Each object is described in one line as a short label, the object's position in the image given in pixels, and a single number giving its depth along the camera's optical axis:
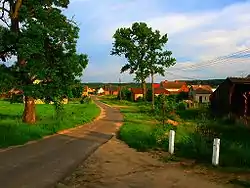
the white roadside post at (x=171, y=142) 9.19
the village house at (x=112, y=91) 117.33
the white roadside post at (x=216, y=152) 7.29
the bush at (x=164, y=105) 14.74
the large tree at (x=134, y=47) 47.86
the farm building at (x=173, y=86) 79.33
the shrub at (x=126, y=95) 71.09
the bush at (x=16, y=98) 17.01
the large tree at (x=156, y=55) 46.48
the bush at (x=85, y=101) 55.51
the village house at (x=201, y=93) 56.49
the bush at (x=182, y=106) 35.73
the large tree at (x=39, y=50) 15.75
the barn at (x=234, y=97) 21.85
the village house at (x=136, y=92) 67.36
